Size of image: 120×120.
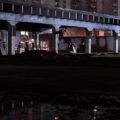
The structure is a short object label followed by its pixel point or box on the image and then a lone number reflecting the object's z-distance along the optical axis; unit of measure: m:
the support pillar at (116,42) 81.44
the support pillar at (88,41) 75.12
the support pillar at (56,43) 67.44
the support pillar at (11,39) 60.04
